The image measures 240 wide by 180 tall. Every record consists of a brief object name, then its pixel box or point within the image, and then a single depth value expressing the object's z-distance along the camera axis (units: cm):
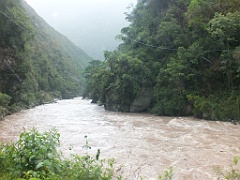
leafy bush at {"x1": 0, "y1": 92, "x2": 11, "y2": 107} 1563
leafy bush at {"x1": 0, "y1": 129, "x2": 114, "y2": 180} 333
